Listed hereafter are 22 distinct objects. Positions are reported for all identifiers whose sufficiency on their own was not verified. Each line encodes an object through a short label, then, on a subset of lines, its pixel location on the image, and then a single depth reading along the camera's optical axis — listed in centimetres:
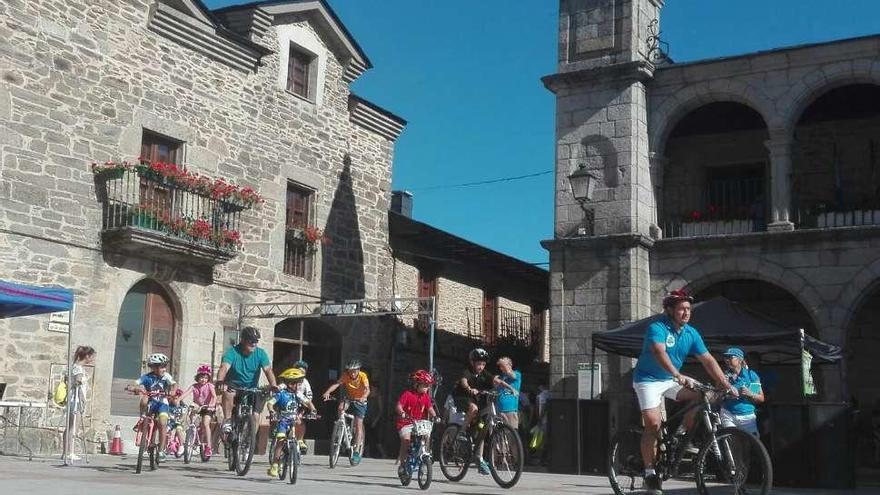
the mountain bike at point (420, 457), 1080
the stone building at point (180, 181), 1733
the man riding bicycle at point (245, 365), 1152
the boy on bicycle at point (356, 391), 1505
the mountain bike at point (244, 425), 1137
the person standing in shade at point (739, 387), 1200
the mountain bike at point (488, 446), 1086
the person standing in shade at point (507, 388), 1265
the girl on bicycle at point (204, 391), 1667
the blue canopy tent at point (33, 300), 1328
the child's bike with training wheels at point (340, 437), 1448
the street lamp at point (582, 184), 1820
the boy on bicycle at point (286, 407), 1109
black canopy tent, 1453
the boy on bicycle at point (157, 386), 1191
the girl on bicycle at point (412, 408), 1140
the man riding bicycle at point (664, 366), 826
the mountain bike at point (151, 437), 1179
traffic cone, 1781
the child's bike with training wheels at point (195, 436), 1520
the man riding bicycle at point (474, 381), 1241
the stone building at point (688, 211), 1795
